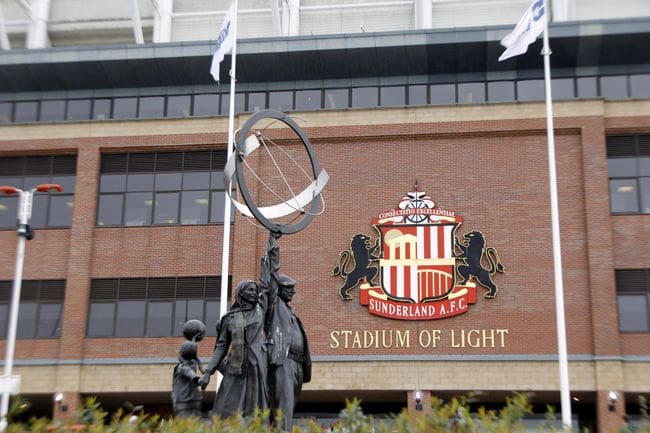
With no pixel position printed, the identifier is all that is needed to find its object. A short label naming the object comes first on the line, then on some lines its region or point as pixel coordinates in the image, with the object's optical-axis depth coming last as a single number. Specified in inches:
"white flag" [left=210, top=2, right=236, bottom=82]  1248.2
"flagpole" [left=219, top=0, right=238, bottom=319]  1168.2
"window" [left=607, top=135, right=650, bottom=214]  1342.3
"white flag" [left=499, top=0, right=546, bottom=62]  1131.3
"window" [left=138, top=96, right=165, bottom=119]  1520.7
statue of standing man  505.0
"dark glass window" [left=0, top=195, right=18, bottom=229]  1503.4
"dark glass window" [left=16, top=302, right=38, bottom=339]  1437.0
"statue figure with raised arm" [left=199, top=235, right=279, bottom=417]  494.0
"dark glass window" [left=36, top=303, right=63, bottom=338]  1429.6
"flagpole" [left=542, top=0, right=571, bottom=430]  1110.4
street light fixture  1049.8
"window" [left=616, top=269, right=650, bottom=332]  1295.5
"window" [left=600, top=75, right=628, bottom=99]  1406.3
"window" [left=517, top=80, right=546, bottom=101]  1425.2
